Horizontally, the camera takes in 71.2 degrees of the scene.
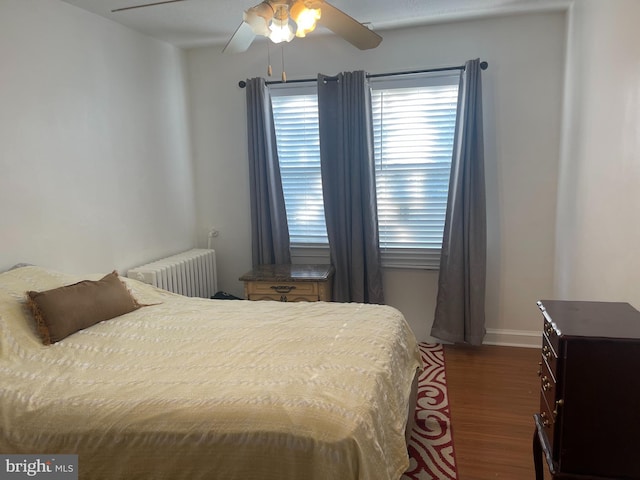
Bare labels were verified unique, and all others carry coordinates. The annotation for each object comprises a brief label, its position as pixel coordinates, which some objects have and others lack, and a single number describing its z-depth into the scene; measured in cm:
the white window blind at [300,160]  383
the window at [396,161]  358
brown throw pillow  211
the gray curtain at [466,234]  337
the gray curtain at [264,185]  377
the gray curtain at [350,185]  358
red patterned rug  217
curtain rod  342
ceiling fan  191
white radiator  319
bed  138
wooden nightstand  341
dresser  137
